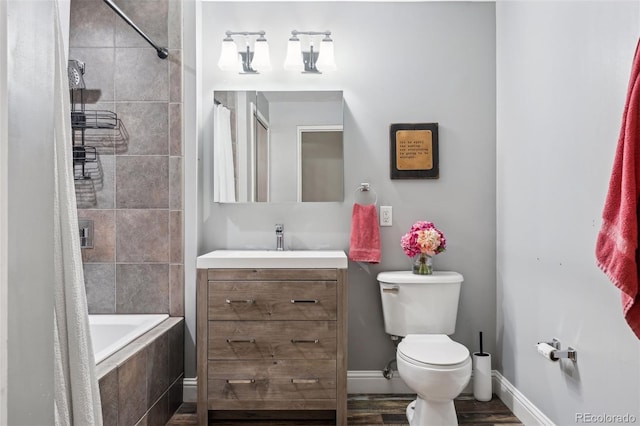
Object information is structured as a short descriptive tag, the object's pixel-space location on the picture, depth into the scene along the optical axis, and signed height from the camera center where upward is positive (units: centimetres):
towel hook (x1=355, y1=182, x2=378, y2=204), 279 +8
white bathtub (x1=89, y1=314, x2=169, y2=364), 251 -67
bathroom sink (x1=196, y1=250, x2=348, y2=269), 229 -29
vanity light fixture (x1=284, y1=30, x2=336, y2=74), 269 +86
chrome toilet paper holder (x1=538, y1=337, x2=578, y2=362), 187 -62
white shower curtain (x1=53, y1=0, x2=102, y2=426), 97 -20
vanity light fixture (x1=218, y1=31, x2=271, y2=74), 270 +86
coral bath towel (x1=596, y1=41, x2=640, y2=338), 128 -2
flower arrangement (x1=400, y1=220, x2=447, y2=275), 254 -23
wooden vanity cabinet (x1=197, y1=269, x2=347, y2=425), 229 -67
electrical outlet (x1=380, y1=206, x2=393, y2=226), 279 -8
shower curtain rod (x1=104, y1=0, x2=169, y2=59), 217 +89
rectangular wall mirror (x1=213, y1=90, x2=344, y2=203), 276 +34
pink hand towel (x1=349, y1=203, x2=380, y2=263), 267 -20
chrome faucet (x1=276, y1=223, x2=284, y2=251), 274 -21
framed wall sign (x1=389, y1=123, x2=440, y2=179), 278 +31
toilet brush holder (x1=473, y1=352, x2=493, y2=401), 264 -101
